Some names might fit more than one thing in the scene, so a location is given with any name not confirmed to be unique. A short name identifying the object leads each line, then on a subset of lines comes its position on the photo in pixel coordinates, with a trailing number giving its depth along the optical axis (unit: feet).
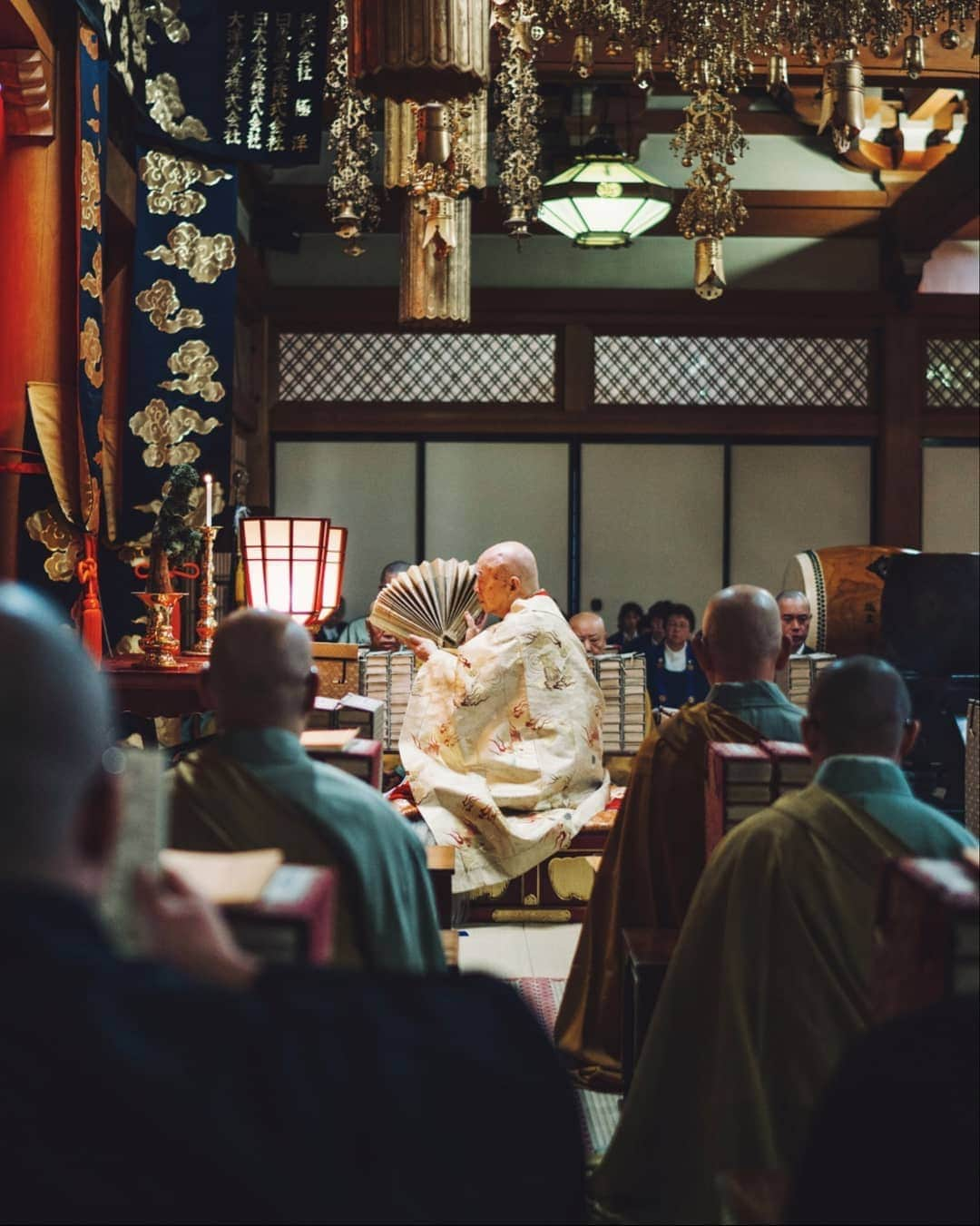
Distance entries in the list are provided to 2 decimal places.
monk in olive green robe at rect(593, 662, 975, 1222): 6.64
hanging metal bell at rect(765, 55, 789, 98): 14.14
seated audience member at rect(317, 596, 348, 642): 28.18
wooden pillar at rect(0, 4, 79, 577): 15.12
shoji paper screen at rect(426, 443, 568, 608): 31.22
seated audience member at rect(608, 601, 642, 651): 29.63
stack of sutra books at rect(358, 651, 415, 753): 18.13
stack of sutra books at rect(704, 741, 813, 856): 8.58
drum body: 23.58
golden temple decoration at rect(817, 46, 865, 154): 12.34
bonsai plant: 15.57
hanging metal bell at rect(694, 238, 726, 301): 17.17
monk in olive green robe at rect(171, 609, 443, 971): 6.38
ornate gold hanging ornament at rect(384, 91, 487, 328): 14.99
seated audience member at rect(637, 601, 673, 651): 28.02
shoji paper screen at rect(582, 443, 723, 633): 31.30
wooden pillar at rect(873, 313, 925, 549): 30.96
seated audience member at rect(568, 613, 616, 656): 20.75
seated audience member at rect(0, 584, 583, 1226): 3.41
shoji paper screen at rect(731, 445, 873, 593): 31.42
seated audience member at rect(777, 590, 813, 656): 22.34
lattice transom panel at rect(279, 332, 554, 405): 30.86
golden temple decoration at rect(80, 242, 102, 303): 15.72
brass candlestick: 15.80
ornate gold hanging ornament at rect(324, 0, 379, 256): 16.30
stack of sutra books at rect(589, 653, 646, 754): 17.83
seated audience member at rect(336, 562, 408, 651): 19.66
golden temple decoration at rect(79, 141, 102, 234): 15.56
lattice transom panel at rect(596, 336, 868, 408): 31.17
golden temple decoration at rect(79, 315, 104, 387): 15.55
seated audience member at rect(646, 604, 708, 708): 25.23
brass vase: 15.24
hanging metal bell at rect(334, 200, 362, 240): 16.37
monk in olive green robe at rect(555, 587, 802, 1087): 10.18
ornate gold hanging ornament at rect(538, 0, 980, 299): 13.64
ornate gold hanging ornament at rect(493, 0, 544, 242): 16.07
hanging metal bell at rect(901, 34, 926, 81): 13.69
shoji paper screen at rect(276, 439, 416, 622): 31.12
